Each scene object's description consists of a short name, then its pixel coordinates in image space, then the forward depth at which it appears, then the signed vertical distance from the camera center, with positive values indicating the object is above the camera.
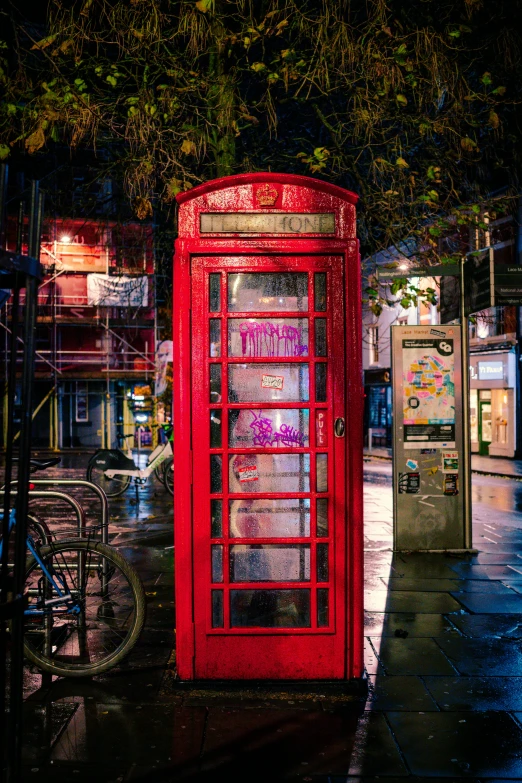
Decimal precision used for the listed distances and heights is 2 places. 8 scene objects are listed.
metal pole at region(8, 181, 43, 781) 2.31 -0.27
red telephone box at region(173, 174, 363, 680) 4.31 -0.14
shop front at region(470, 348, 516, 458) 25.44 +0.14
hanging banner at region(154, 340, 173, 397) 22.27 +1.53
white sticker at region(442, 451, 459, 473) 8.30 -0.66
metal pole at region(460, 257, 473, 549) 8.27 -0.38
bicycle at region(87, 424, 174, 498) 13.38 -1.18
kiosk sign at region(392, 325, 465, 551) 8.30 -0.33
